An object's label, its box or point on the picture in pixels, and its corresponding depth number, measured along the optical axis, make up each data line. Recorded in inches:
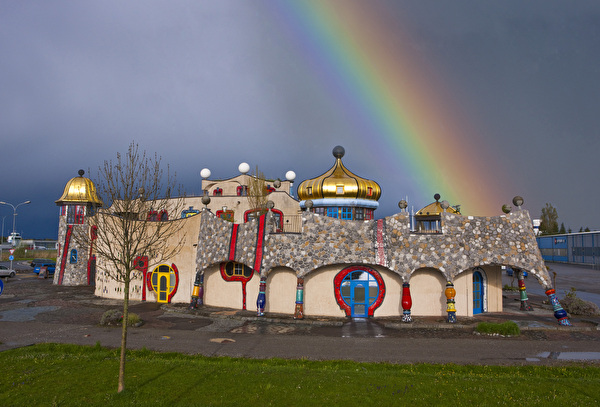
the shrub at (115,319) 668.1
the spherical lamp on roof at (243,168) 1408.7
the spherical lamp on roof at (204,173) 1493.6
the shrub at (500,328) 598.5
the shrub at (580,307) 765.9
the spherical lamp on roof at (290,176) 1484.5
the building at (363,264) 705.6
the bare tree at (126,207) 335.8
